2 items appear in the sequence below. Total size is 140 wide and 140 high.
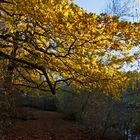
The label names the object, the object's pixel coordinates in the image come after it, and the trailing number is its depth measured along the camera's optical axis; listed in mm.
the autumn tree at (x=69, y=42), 4146
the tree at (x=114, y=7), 9912
